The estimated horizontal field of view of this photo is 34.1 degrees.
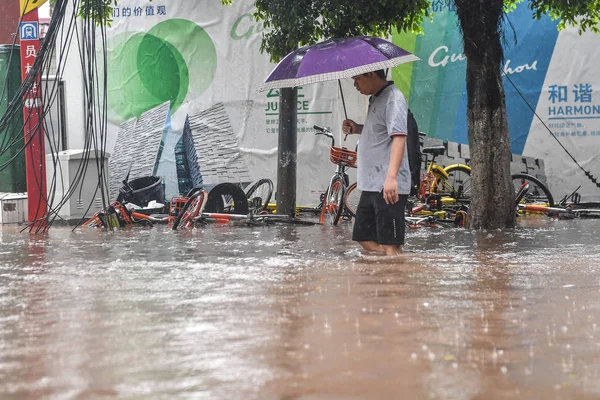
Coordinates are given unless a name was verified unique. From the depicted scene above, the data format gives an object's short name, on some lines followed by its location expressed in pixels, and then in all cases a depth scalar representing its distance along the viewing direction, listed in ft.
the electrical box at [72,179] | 48.11
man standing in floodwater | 22.75
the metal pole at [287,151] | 46.24
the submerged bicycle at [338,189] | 41.91
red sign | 43.52
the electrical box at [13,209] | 48.73
